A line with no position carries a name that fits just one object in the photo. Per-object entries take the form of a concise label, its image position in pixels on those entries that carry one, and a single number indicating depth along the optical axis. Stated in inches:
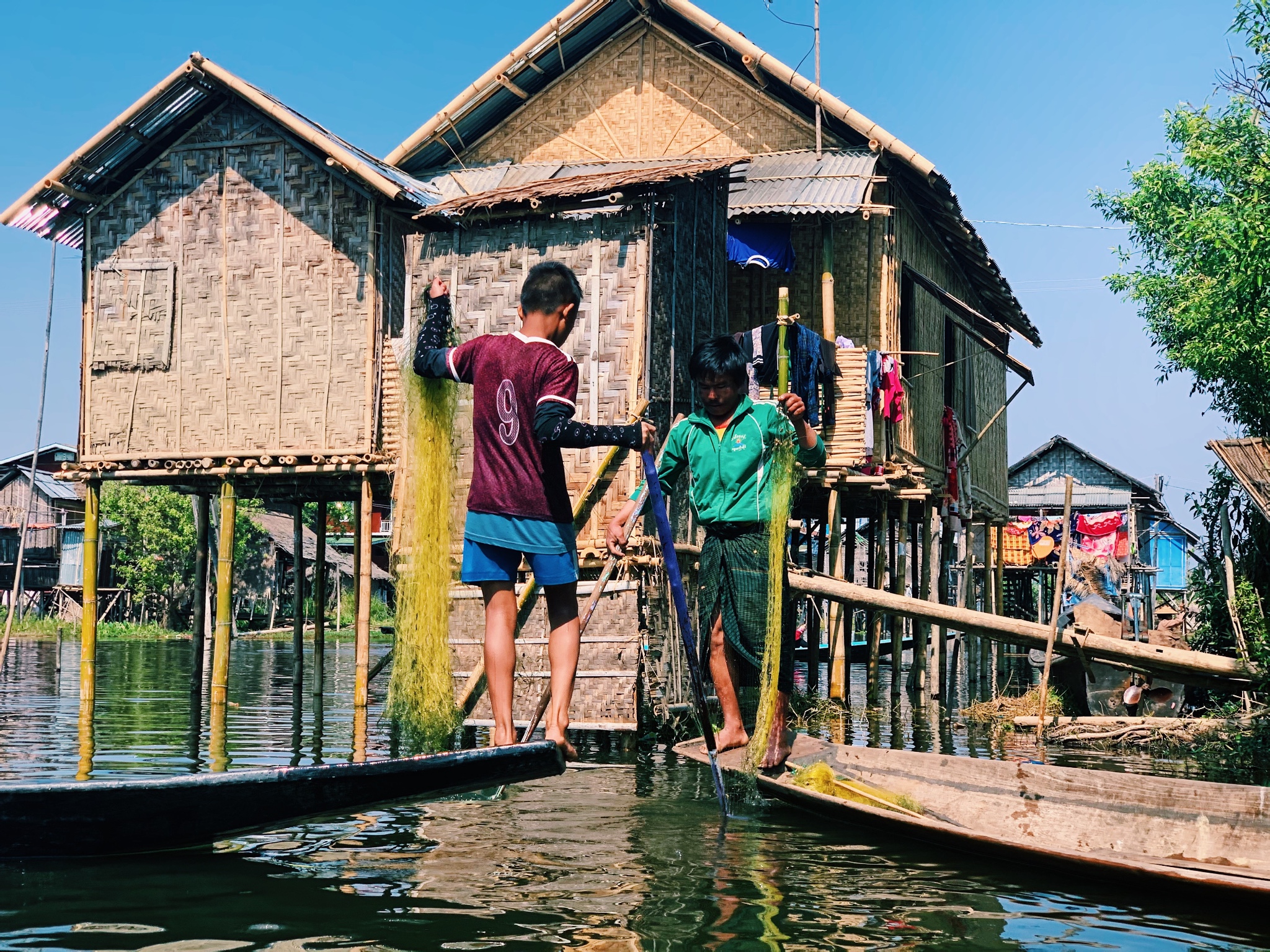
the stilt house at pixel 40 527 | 1288.1
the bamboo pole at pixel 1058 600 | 268.1
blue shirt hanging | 478.0
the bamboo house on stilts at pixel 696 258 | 379.6
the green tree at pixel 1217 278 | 467.5
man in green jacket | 221.3
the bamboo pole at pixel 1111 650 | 285.9
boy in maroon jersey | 186.5
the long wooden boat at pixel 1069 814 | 181.2
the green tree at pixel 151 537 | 1279.5
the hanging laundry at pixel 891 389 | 486.6
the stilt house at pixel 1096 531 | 962.7
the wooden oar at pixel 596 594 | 222.5
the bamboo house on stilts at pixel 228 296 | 472.4
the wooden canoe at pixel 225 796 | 171.5
